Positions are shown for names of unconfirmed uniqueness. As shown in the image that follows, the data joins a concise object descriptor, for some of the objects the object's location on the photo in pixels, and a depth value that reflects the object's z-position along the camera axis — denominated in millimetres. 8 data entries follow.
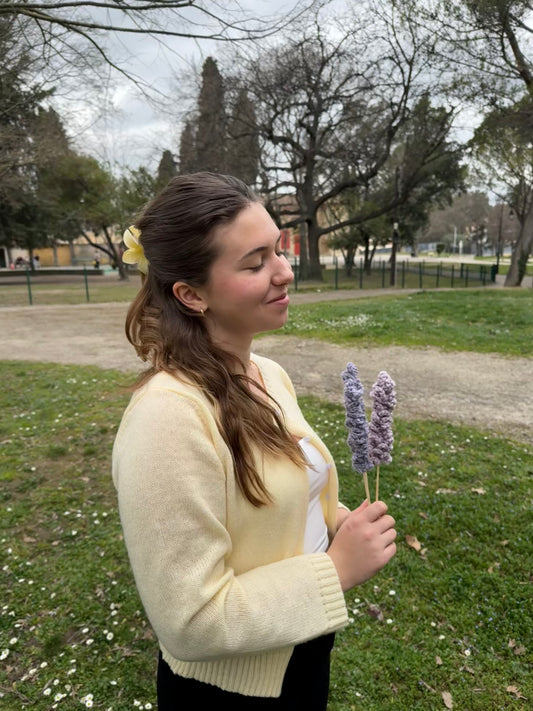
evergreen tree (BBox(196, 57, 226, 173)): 22156
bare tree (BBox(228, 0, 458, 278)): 21172
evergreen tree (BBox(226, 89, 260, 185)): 23375
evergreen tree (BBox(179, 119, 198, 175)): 24888
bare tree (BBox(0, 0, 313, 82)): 4115
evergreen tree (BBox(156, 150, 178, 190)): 26312
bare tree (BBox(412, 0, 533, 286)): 15781
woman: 1008
